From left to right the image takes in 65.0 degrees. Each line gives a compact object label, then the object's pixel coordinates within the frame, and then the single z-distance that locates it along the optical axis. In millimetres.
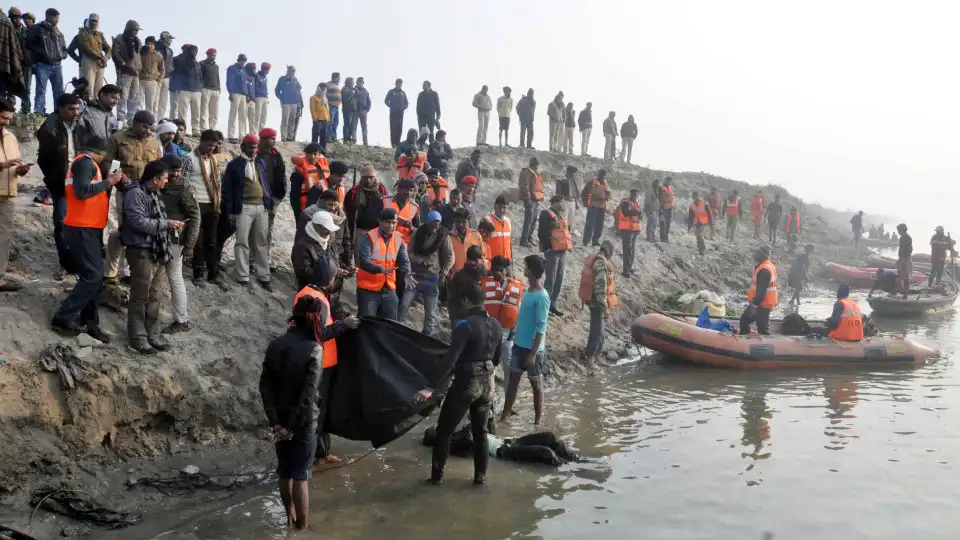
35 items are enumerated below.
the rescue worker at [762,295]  12789
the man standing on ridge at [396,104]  19297
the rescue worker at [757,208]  26094
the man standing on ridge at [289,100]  17234
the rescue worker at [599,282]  11695
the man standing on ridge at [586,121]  26281
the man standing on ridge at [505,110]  23344
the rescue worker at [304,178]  9812
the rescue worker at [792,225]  26594
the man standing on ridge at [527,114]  23875
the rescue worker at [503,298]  8492
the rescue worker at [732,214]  25281
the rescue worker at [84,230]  7141
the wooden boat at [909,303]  19594
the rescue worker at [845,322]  13242
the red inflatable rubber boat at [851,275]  24953
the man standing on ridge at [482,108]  22672
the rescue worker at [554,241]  12531
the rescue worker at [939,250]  20875
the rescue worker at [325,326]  5758
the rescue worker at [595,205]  16922
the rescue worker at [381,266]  8438
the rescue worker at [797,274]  21547
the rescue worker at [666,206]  20703
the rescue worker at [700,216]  22219
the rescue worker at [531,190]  15430
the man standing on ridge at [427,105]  19094
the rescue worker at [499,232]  10883
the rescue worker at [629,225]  16219
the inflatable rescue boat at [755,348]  12875
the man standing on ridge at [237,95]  15703
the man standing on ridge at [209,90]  14649
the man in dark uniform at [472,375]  6891
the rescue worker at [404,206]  9812
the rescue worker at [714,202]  23527
